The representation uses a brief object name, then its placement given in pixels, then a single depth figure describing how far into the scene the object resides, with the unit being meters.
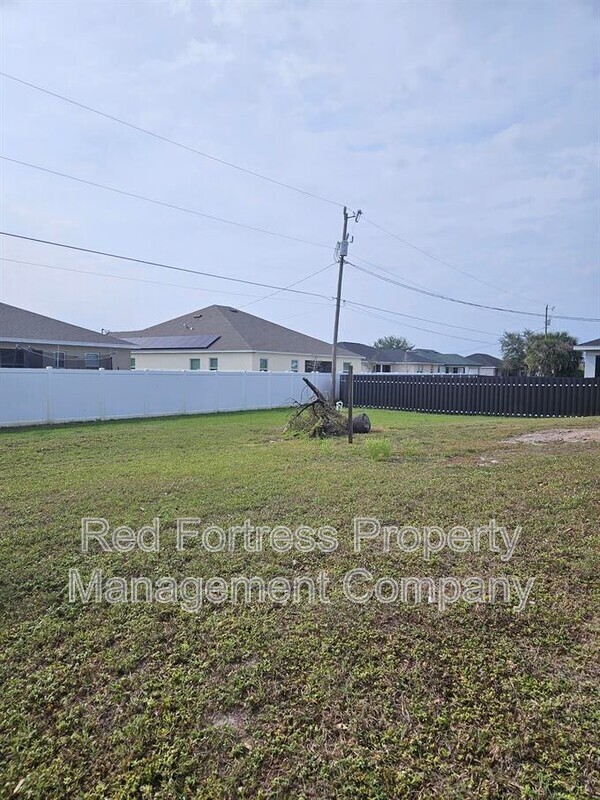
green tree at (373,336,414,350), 61.84
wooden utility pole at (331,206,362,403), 18.09
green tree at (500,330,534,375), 38.19
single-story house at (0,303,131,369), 16.78
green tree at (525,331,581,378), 28.59
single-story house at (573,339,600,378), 22.23
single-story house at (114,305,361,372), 24.84
